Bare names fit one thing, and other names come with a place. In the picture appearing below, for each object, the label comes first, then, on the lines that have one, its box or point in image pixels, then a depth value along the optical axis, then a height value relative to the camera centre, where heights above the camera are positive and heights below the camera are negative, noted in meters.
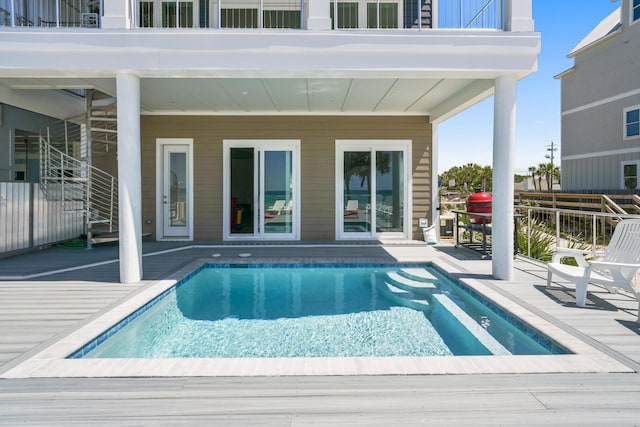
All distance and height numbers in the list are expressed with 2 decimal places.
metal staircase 8.09 +0.77
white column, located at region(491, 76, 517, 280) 5.08 +0.40
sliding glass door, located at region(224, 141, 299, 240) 9.23 +0.36
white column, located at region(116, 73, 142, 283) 4.99 +0.41
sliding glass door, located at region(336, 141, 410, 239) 9.24 +0.35
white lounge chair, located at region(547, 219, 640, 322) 3.88 -0.61
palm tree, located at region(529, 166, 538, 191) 39.56 +3.27
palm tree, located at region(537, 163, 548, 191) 37.88 +3.21
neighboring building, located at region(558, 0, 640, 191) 14.67 +3.83
